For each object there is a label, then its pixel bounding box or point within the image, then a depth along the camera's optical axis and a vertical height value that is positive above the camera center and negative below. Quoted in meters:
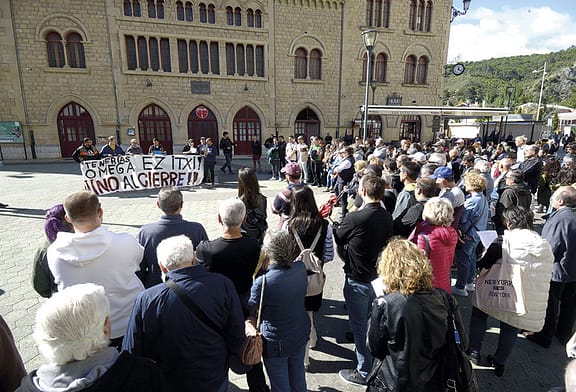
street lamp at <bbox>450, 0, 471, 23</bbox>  22.62 +8.53
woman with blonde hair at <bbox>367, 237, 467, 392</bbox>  1.93 -1.16
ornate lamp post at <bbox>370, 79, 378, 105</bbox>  19.81 +3.06
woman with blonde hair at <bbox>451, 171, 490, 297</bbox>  4.40 -1.32
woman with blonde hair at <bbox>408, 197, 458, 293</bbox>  3.05 -0.99
